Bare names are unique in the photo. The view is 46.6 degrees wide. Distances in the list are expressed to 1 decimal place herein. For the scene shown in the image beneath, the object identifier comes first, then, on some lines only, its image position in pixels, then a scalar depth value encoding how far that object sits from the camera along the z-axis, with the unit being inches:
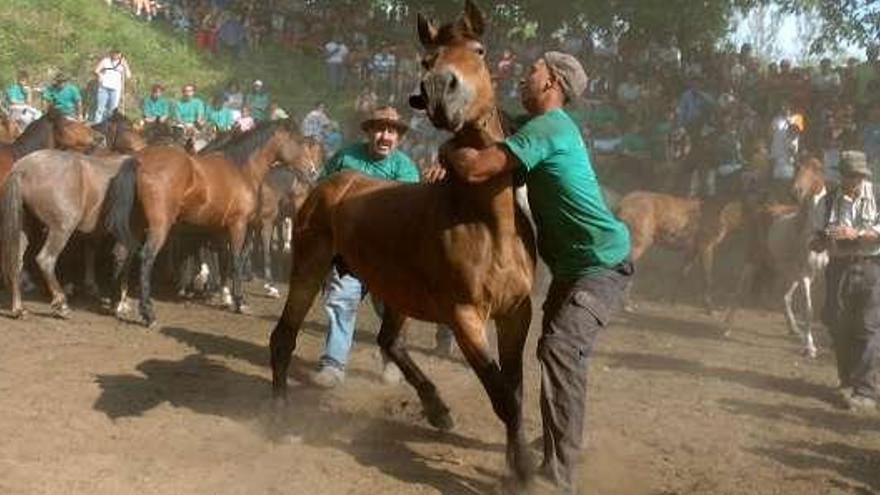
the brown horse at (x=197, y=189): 412.5
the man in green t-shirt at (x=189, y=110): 778.8
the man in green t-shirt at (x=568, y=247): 197.5
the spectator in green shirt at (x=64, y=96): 746.2
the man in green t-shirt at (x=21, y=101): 748.6
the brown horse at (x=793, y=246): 457.1
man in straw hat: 298.4
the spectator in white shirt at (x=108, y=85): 819.4
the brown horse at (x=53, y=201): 383.9
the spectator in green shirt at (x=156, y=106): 783.7
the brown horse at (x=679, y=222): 577.9
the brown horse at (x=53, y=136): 462.6
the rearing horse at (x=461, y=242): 190.5
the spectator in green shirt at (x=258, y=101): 855.1
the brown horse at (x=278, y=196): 513.3
